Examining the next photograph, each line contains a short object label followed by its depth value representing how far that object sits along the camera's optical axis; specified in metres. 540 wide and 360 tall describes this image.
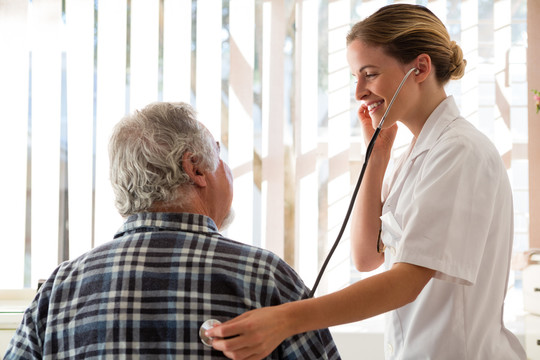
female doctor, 0.98
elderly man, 1.02
